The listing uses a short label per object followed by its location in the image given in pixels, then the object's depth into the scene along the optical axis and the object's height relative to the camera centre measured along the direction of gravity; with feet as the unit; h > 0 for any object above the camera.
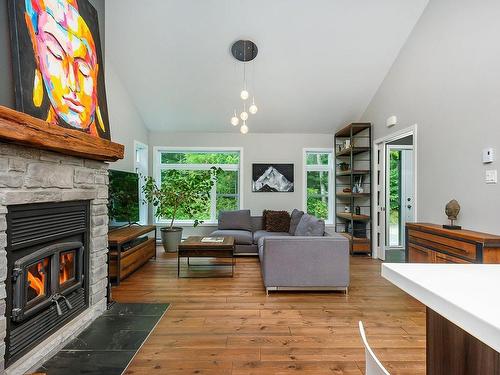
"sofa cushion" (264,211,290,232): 18.29 -2.07
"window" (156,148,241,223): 20.75 +1.45
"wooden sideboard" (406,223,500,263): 7.87 -1.73
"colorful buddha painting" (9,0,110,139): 5.73 +2.87
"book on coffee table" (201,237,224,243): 13.57 -2.39
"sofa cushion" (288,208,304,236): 16.96 -1.82
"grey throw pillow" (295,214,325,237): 12.10 -1.66
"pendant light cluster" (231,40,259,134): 14.01 +6.63
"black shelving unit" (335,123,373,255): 17.13 +0.08
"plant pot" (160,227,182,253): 17.93 -3.03
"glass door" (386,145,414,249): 20.17 -0.42
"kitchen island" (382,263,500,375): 2.13 -0.96
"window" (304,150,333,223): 20.79 +0.30
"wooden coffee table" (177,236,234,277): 12.77 -2.64
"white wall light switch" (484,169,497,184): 8.75 +0.32
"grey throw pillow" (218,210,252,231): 18.29 -1.99
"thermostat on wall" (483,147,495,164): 8.82 +0.97
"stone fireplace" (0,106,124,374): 5.42 -1.06
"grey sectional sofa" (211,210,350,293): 10.75 -2.71
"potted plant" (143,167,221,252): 18.15 -0.50
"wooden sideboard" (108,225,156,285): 11.71 -2.72
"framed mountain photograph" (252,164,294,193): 20.25 +0.78
